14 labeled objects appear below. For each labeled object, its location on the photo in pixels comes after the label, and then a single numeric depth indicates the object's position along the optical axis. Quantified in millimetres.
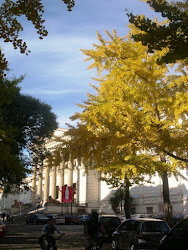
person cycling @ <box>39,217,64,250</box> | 9119
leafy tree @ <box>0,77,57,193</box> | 23195
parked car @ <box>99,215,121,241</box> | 17234
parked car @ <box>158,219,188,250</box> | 6125
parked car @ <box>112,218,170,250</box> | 10820
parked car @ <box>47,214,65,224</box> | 41975
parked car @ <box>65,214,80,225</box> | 44344
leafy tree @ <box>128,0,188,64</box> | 6074
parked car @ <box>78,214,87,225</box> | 44084
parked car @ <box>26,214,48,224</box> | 42344
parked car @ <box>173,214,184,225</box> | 34256
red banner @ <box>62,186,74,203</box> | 54969
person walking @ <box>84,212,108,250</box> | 7924
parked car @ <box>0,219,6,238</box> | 17453
